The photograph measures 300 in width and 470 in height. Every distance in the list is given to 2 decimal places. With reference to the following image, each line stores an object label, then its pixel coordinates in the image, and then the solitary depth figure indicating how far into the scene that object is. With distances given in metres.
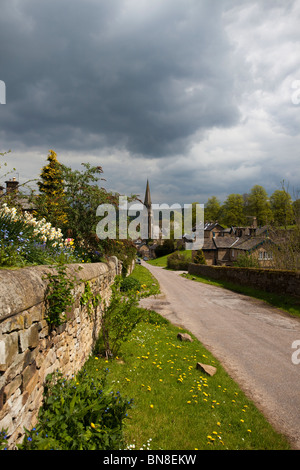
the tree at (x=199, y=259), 41.41
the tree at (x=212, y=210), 87.00
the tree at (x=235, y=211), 75.12
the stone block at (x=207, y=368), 5.68
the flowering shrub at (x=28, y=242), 3.70
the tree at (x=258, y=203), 70.71
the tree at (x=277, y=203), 64.18
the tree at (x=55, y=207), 9.02
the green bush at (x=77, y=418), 2.66
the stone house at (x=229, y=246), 38.37
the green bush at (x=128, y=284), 14.86
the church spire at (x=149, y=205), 99.81
